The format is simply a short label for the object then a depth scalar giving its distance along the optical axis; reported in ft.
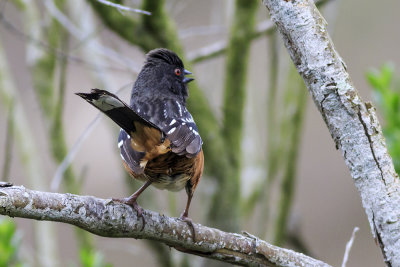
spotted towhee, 14.69
